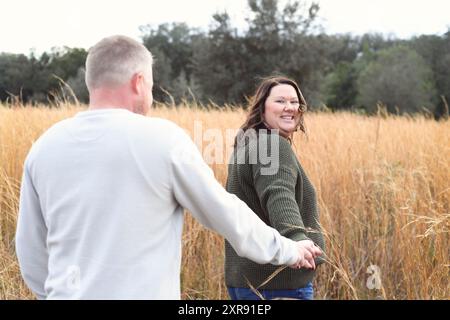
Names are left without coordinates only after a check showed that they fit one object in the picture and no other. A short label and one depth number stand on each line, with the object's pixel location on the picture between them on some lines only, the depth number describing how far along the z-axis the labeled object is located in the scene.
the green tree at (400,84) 56.81
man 3.80
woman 4.34
